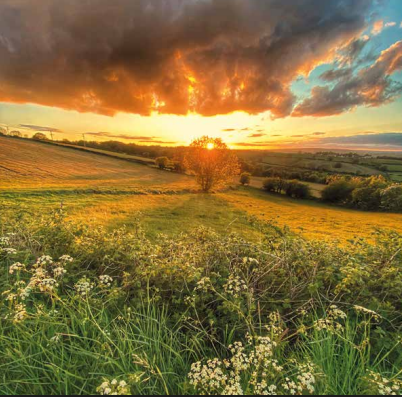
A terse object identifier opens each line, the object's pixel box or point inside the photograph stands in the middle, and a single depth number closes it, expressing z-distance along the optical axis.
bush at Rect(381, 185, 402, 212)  30.85
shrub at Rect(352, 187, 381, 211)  42.88
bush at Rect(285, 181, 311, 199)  53.00
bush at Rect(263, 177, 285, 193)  54.97
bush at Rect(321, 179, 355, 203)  48.31
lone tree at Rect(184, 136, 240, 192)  39.31
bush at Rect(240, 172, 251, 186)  58.31
